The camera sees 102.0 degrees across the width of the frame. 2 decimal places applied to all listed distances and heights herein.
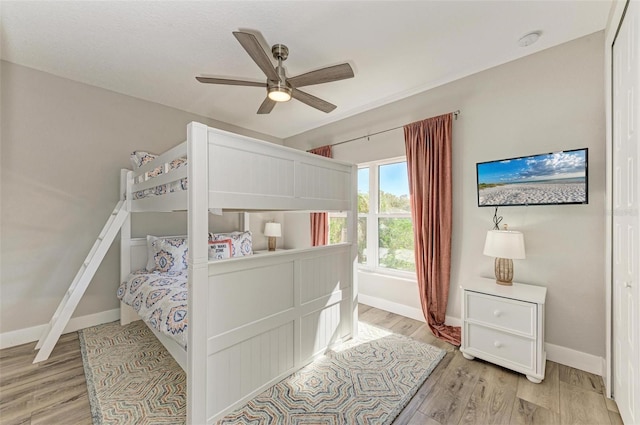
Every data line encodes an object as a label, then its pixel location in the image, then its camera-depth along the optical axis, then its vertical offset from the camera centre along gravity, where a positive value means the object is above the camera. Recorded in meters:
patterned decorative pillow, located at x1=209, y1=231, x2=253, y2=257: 3.15 -0.38
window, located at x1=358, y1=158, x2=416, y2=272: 3.34 -0.09
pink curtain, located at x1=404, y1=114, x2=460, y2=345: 2.73 -0.07
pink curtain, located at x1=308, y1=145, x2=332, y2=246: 4.03 -0.22
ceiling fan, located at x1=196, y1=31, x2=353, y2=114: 1.88 +1.05
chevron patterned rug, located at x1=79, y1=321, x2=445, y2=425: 1.63 -1.29
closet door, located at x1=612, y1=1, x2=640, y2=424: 1.29 -0.05
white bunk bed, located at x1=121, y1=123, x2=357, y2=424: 1.48 -0.50
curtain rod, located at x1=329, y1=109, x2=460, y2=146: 2.73 +1.03
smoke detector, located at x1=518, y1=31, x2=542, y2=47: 2.09 +1.41
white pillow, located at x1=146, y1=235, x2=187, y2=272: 2.97 -0.46
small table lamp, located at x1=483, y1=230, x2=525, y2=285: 2.11 -0.33
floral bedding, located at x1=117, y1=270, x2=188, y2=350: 1.80 -0.73
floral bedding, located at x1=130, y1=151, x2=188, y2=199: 1.85 +0.34
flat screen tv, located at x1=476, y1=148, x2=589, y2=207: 2.04 +0.26
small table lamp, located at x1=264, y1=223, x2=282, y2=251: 4.41 -0.32
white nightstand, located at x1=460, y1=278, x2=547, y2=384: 1.91 -0.91
